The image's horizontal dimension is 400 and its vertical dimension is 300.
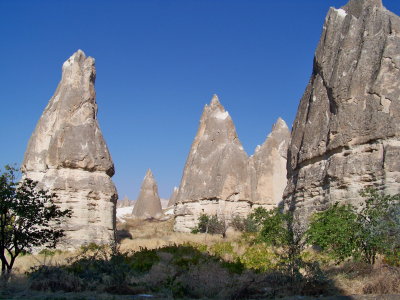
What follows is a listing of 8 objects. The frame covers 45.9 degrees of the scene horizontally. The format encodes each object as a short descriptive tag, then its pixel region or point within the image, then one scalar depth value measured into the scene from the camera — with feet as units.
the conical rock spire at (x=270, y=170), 83.82
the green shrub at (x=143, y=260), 34.98
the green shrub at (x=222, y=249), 42.57
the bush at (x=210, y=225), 68.23
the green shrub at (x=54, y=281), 27.13
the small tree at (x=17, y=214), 31.07
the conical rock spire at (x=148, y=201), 130.09
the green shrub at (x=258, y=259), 32.18
